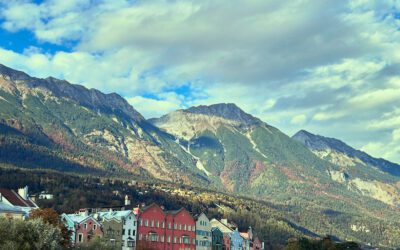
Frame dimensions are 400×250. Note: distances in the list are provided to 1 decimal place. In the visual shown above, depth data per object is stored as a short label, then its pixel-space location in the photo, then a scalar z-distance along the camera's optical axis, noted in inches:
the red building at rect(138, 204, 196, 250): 7066.9
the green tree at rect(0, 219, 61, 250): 3718.0
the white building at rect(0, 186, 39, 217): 5784.5
